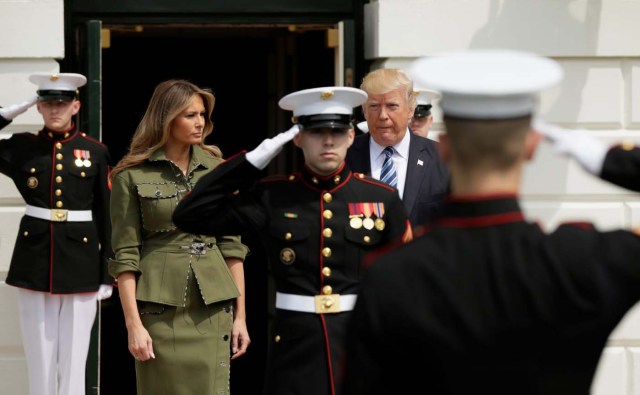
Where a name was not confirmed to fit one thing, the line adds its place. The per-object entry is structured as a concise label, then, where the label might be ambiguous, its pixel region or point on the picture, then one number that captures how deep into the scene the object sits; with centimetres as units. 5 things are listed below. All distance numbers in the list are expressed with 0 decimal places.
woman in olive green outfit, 1099
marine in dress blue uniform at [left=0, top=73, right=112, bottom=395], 1291
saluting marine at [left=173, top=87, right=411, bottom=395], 877
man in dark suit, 1148
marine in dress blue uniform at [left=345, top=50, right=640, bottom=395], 481
